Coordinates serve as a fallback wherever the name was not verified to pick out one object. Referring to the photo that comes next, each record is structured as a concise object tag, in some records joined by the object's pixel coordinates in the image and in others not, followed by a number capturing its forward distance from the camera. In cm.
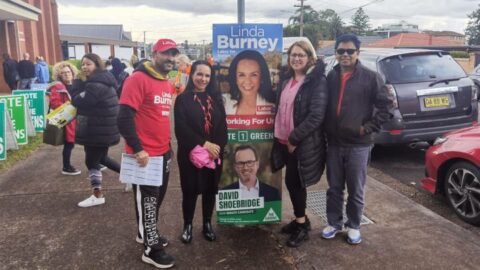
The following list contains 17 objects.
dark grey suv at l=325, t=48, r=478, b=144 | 563
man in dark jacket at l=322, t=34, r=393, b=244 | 324
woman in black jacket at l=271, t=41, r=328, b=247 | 327
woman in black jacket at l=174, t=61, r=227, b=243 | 332
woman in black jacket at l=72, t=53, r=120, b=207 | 419
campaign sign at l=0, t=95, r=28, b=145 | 745
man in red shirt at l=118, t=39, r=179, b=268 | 296
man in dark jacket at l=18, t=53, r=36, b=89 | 1334
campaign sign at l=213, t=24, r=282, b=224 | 356
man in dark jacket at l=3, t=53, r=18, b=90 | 1303
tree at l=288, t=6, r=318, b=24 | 7912
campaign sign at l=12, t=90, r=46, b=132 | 850
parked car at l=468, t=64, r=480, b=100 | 1153
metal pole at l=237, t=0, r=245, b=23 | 429
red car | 388
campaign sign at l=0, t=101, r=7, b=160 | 636
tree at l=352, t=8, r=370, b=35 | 9948
